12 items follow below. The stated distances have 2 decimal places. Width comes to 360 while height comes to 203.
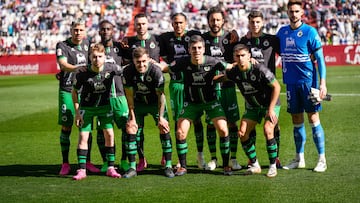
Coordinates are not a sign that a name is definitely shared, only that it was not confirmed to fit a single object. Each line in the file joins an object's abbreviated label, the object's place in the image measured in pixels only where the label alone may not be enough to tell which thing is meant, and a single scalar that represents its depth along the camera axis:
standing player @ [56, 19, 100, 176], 10.30
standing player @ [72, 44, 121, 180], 9.70
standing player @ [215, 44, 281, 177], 9.42
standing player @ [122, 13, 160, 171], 10.37
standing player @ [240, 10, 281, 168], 9.95
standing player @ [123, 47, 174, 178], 9.73
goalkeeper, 9.79
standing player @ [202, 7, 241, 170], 10.26
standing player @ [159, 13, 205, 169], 10.47
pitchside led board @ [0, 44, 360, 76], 36.22
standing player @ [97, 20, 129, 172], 10.16
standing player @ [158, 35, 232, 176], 9.73
